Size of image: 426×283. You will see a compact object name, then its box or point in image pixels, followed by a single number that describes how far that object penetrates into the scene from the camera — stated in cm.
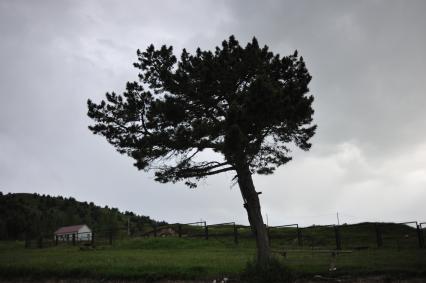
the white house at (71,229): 9297
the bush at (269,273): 1435
